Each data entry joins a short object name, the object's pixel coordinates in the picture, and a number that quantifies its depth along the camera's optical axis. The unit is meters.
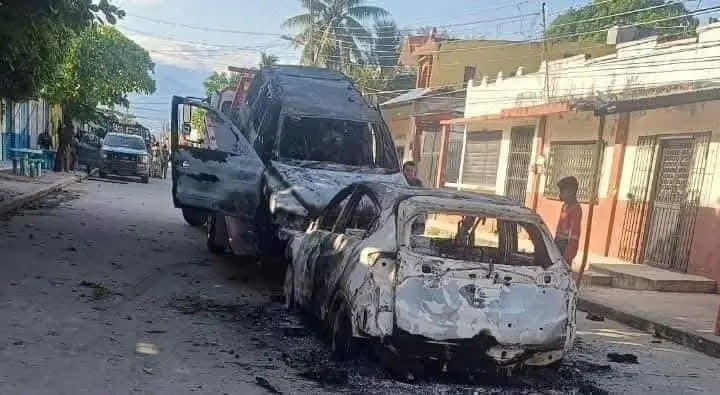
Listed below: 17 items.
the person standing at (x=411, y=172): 11.35
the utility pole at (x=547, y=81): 18.06
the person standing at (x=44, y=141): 28.12
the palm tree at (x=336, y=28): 41.81
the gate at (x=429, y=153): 27.23
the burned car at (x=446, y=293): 5.02
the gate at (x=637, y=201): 13.17
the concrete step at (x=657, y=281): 10.91
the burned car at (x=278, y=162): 8.54
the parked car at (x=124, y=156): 26.84
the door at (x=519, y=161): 18.75
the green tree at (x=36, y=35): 10.35
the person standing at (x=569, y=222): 7.95
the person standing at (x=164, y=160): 35.72
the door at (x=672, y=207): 11.96
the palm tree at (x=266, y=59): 55.28
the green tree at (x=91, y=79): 25.72
